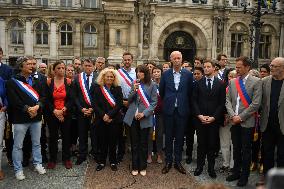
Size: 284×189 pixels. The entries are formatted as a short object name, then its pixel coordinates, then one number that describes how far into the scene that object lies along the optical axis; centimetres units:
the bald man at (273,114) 370
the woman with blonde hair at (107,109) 446
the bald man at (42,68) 622
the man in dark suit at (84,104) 472
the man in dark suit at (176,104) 443
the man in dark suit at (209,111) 427
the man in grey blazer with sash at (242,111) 395
